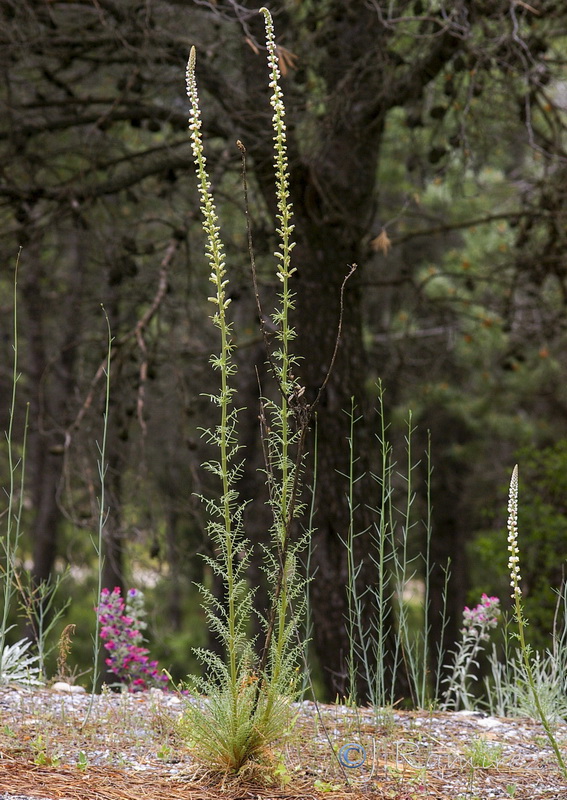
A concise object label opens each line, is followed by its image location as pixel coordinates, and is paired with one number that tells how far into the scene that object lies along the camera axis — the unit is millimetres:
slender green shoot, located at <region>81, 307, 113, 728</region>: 6695
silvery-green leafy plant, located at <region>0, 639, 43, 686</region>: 7996
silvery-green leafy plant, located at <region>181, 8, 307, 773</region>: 6021
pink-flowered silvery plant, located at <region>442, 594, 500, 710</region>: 8445
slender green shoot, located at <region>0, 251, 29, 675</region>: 6611
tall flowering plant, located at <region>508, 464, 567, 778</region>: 5555
